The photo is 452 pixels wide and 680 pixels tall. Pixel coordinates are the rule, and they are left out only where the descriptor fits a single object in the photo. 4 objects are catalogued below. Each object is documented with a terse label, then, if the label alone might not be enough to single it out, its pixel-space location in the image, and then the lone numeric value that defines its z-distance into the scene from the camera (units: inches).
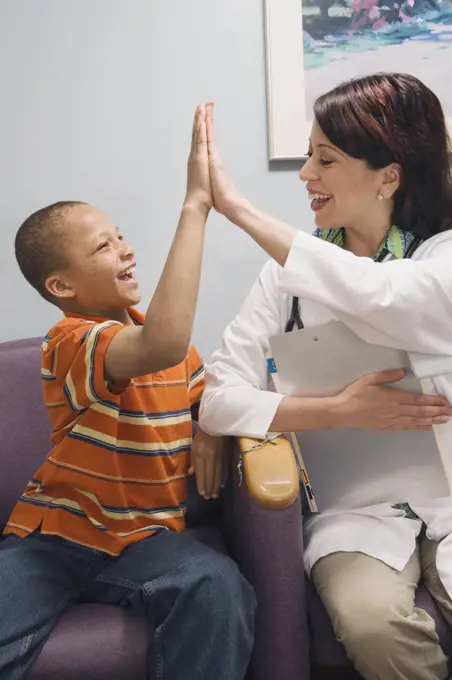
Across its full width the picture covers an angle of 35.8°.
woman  45.8
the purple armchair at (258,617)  43.6
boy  44.4
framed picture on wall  72.9
